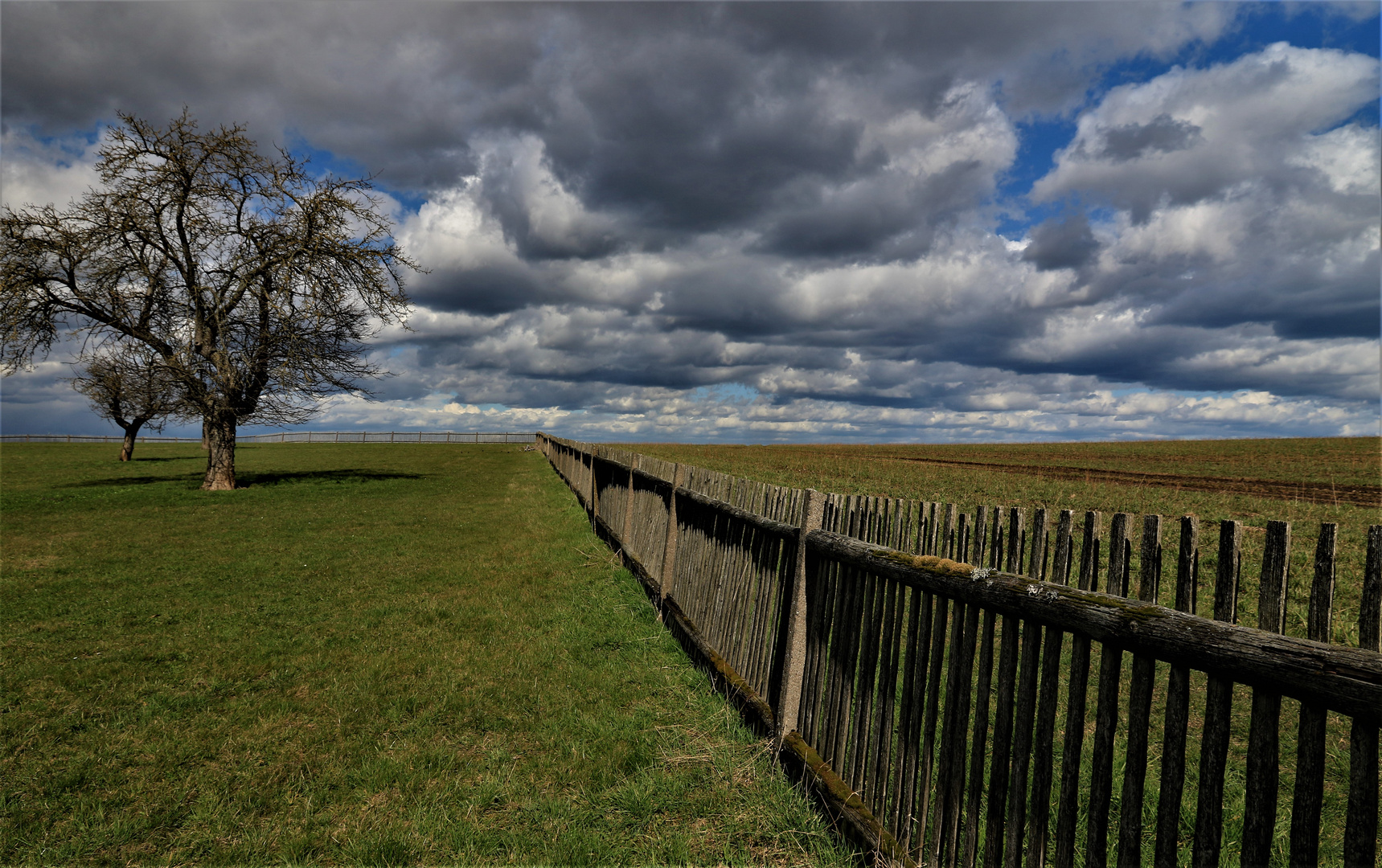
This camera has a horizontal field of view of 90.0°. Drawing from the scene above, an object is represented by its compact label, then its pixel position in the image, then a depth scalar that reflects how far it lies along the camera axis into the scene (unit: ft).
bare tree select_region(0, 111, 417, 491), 64.44
